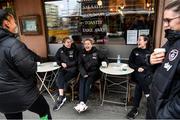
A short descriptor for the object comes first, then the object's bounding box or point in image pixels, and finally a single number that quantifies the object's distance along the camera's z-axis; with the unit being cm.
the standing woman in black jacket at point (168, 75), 137
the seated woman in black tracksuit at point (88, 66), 408
